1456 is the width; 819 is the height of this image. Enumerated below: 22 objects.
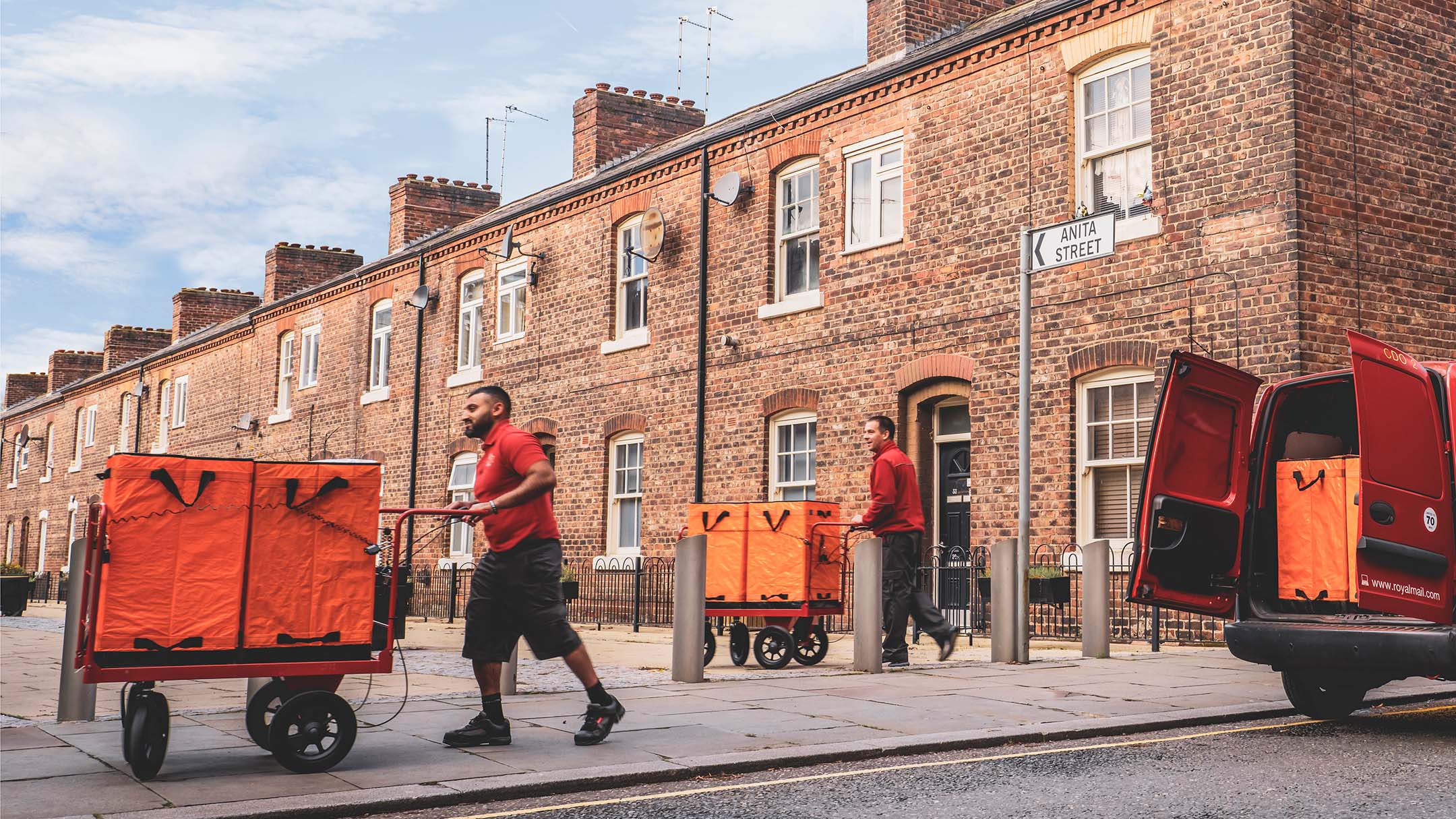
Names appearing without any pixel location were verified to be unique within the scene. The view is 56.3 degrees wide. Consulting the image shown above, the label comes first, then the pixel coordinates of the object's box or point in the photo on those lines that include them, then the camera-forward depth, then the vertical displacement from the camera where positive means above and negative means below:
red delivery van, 7.21 +0.37
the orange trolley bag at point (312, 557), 6.43 +0.03
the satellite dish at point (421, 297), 26.06 +5.10
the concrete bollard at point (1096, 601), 11.62 -0.20
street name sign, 10.68 +2.67
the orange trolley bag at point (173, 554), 6.11 +0.03
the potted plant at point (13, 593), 25.14 -0.65
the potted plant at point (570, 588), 20.00 -0.29
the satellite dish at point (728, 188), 19.05 +5.34
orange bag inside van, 8.51 +0.30
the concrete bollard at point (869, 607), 10.61 -0.26
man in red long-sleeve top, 10.98 +0.39
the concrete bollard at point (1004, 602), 11.20 -0.22
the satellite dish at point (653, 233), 20.61 +5.09
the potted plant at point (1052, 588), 13.35 -0.11
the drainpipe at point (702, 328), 19.41 +3.48
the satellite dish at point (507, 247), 23.66 +5.53
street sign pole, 11.23 +0.78
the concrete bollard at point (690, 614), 10.01 -0.32
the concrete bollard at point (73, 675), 7.70 -0.68
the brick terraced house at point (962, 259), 13.34 +3.89
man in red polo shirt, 7.07 -0.13
